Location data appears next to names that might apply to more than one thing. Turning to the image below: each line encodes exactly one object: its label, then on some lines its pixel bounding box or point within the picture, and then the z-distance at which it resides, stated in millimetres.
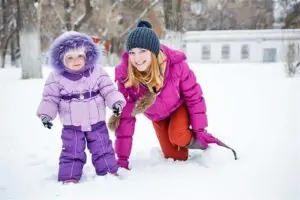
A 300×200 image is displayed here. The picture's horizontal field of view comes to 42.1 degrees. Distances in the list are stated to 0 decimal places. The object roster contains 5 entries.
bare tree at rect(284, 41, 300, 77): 9742
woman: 2725
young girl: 2543
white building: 29922
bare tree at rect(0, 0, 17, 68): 20030
